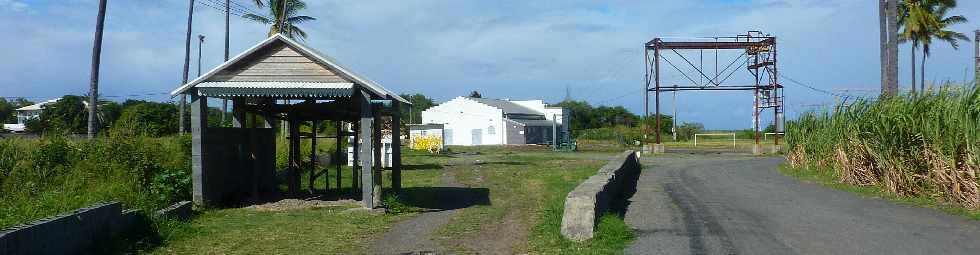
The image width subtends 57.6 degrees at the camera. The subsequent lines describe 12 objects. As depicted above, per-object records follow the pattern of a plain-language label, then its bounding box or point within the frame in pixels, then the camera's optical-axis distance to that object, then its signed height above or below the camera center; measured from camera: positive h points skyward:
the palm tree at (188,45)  39.59 +4.18
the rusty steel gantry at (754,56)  43.50 +3.90
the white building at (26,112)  85.86 +2.62
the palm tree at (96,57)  25.31 +2.32
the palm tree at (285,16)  40.41 +5.61
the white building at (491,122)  68.62 +1.14
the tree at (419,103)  116.82 +5.01
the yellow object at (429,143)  50.09 -0.38
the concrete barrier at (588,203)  10.93 -0.94
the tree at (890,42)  25.28 +2.69
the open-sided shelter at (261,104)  15.48 +0.65
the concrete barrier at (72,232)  8.05 -0.96
